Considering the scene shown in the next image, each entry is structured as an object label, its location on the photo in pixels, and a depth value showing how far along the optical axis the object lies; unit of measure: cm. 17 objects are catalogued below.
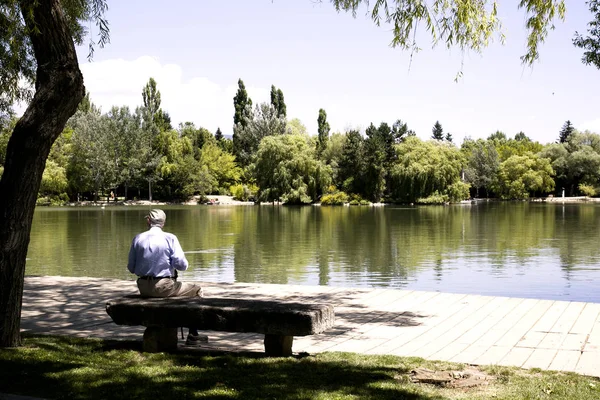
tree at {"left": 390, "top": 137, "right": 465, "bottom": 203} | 6706
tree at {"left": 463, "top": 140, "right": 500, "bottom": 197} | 8656
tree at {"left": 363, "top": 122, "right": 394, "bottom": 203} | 7019
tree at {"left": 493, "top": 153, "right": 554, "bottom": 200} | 8119
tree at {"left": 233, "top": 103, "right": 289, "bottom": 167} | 7719
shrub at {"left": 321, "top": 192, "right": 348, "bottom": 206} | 6962
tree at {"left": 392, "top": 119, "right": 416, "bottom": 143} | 7744
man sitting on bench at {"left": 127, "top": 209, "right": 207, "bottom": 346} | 619
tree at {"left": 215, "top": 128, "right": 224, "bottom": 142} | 10538
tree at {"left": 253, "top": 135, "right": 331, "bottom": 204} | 6612
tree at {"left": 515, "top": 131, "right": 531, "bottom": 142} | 14842
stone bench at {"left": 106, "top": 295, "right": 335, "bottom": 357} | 539
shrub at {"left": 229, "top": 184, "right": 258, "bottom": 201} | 7525
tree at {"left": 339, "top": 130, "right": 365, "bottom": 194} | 7100
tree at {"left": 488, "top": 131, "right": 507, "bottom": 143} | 14348
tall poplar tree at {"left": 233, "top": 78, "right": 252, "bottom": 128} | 8169
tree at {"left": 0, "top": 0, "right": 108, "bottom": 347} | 573
